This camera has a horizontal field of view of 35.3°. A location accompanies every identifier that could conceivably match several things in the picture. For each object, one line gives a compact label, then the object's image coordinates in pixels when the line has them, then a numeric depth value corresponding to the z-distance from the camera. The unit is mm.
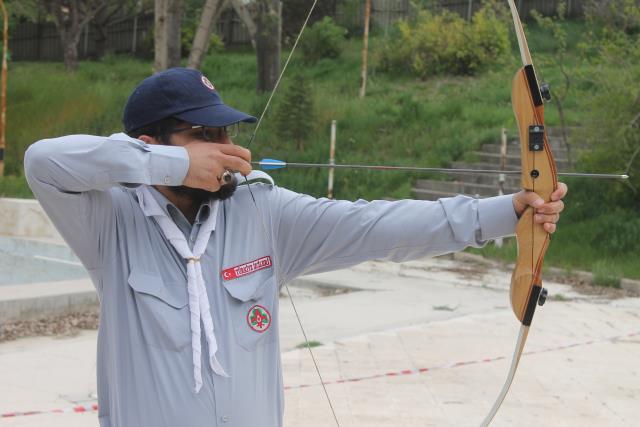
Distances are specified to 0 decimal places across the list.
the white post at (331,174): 13491
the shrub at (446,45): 19080
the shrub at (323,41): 17125
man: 2090
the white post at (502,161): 12462
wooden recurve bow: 2207
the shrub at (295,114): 15320
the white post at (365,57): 17812
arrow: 2426
